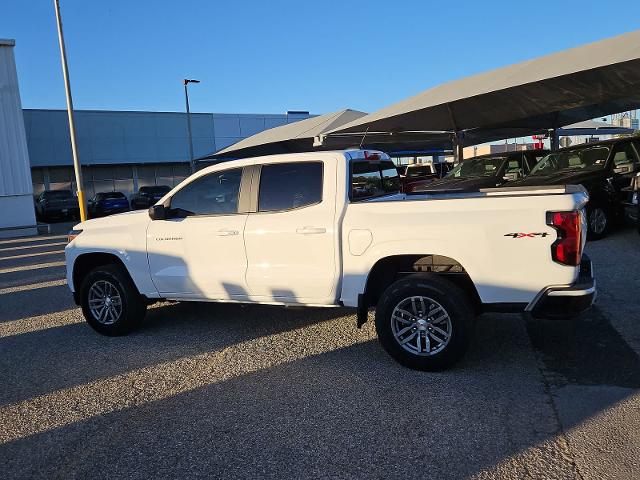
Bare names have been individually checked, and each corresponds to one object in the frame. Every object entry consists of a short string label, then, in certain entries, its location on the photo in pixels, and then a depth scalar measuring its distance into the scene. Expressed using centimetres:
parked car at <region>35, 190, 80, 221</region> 2600
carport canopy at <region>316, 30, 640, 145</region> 948
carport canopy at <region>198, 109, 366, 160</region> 1900
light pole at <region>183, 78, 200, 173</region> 3509
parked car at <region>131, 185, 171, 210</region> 2866
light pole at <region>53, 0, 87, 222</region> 1700
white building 1953
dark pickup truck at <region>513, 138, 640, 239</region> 1002
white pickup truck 398
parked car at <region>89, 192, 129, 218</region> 2750
